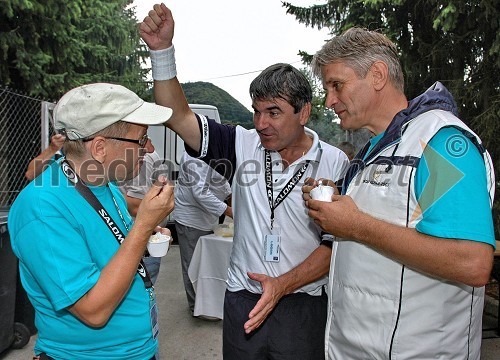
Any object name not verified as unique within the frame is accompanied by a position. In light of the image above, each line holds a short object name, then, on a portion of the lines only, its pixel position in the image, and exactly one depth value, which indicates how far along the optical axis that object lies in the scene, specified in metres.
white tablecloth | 4.94
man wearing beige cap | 1.49
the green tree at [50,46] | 8.57
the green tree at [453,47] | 6.77
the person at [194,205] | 5.21
